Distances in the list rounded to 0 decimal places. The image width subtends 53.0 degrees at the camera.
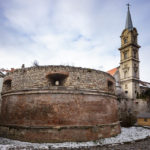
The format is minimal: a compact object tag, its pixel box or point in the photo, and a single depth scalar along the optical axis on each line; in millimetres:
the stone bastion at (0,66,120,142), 9453
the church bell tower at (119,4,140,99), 32219
